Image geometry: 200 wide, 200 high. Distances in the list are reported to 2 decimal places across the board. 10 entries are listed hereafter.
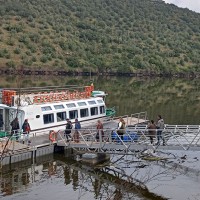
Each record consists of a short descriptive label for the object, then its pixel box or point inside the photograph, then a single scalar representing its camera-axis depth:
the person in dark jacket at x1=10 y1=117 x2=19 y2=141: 28.35
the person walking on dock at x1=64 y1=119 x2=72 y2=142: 28.90
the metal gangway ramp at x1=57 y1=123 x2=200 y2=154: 25.14
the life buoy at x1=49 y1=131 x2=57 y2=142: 28.83
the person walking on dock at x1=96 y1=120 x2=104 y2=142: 28.41
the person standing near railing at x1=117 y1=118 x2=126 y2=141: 27.08
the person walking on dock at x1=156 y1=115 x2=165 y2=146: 26.61
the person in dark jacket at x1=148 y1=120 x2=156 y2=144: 26.63
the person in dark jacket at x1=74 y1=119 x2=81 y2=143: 28.26
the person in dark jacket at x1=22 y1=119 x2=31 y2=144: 28.57
